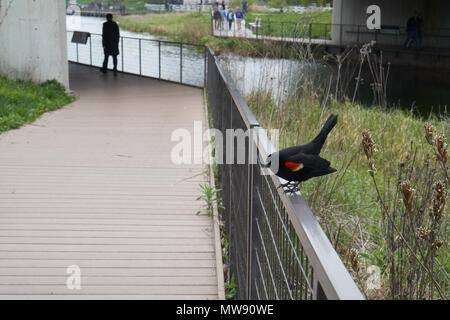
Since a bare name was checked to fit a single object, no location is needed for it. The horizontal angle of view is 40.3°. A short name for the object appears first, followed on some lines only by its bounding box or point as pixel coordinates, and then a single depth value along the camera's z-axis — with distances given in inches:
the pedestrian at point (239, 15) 1320.3
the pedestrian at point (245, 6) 1569.9
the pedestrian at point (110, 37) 660.1
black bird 91.9
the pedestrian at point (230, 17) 1422.2
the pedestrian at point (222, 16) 1425.9
